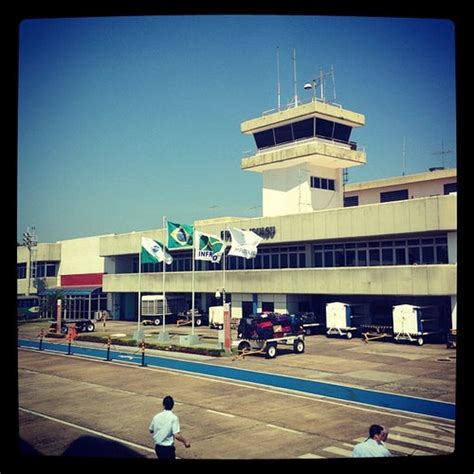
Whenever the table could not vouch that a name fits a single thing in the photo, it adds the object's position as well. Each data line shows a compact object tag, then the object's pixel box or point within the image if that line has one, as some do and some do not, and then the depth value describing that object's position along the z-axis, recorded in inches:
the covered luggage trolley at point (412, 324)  1445.9
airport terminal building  1542.8
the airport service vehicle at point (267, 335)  1227.3
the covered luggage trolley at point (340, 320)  1632.6
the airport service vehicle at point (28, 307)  2519.7
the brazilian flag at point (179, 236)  1389.0
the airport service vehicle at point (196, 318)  2170.3
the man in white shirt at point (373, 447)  363.9
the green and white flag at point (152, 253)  1503.4
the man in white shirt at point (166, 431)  415.5
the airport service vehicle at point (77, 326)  1873.8
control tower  2048.5
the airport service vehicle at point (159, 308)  2219.5
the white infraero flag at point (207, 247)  1401.3
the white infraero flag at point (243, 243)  1381.6
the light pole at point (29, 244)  2728.8
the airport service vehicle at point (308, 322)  1745.8
